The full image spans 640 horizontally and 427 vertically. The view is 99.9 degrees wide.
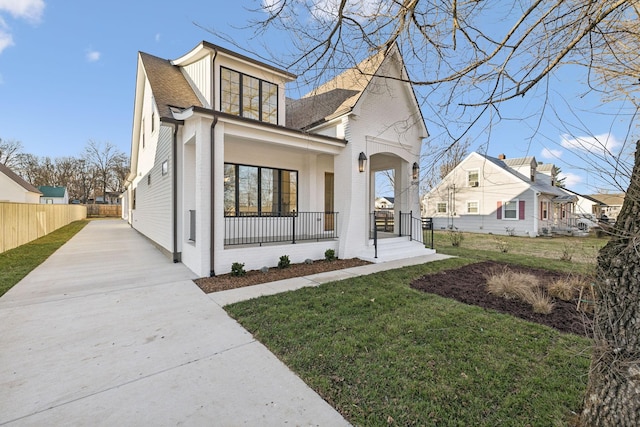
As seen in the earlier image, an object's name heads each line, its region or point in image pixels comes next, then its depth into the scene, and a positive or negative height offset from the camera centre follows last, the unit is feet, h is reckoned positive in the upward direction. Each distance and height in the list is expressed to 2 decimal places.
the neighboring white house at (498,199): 62.59 +3.09
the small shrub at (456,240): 40.56 -4.40
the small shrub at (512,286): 15.64 -4.59
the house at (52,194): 122.62 +8.49
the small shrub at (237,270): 20.49 -4.42
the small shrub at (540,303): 13.76 -4.81
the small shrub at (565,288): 16.03 -4.75
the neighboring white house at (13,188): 80.89 +7.77
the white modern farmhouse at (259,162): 20.88 +5.19
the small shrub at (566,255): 29.79 -5.06
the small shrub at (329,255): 26.35 -4.24
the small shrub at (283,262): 23.26 -4.36
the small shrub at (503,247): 36.23 -5.15
